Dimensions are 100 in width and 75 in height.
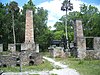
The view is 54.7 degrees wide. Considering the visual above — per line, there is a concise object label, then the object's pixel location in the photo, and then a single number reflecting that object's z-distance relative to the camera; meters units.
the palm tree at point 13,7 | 17.28
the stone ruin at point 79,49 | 9.94
